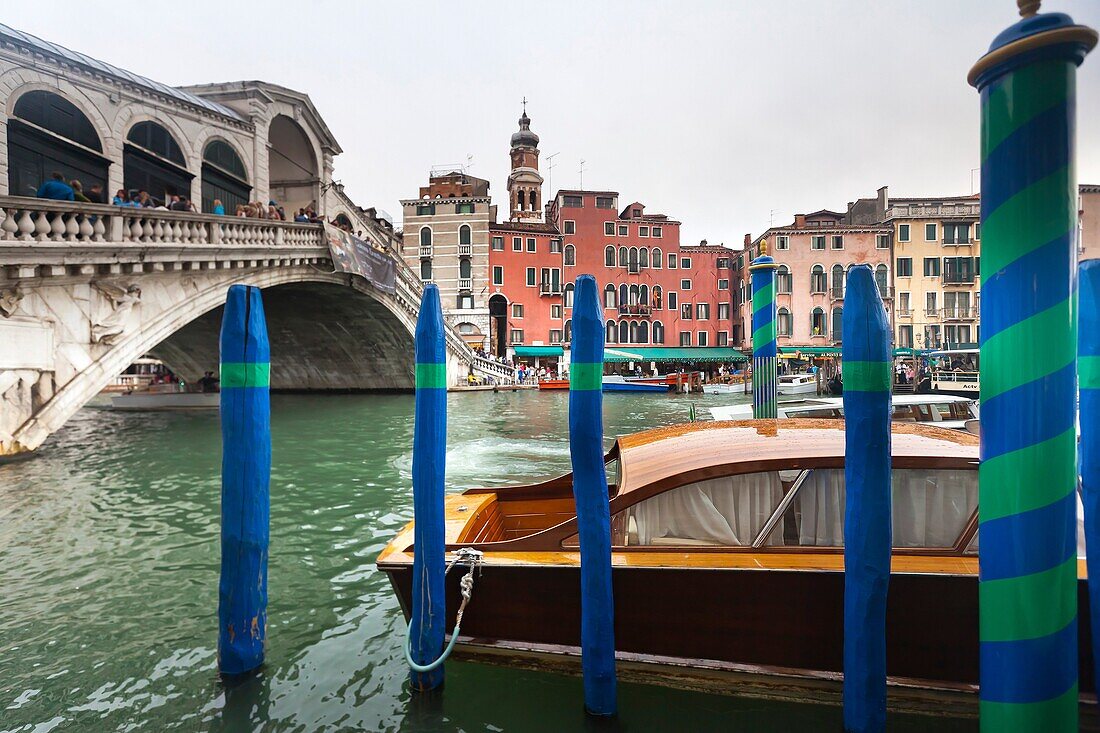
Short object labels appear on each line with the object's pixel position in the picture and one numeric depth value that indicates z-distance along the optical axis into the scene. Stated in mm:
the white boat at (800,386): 24375
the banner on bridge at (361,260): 16888
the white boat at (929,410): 8664
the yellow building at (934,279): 32094
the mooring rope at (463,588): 3023
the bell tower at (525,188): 43250
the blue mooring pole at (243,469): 3221
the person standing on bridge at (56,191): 9523
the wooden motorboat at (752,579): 2967
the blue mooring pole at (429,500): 3092
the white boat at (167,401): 18969
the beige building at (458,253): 35188
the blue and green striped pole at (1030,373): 1750
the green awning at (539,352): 35406
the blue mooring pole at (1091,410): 2498
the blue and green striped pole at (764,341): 8078
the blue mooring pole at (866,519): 2629
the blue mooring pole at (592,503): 2879
